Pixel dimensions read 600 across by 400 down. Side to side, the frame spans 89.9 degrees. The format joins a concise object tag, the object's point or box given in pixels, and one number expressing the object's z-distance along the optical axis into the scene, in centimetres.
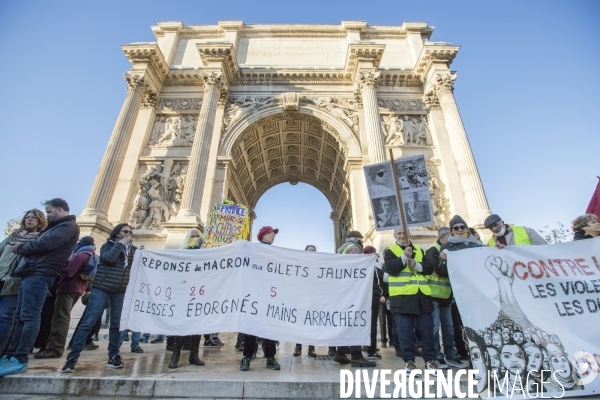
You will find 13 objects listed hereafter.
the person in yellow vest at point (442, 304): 423
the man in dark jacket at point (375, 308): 507
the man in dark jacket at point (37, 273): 345
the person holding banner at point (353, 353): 420
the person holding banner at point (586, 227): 409
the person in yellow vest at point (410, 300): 383
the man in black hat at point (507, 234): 422
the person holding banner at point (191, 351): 394
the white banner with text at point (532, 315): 296
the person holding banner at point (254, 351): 386
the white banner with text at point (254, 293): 398
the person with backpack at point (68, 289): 490
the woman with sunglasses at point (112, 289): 385
